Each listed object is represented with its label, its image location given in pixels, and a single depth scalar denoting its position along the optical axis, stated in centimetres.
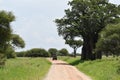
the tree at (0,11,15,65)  4631
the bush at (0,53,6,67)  4058
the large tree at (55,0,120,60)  8356
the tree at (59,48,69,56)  19421
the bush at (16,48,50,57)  16500
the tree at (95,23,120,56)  7339
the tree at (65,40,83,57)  14935
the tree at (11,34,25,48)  11971
